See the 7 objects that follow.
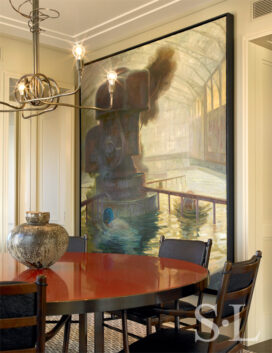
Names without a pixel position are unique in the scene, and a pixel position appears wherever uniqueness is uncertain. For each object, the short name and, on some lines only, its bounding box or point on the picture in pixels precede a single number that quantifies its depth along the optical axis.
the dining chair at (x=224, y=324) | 1.94
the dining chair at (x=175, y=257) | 2.76
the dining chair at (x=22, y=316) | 1.60
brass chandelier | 2.81
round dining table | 1.82
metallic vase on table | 2.35
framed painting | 3.67
